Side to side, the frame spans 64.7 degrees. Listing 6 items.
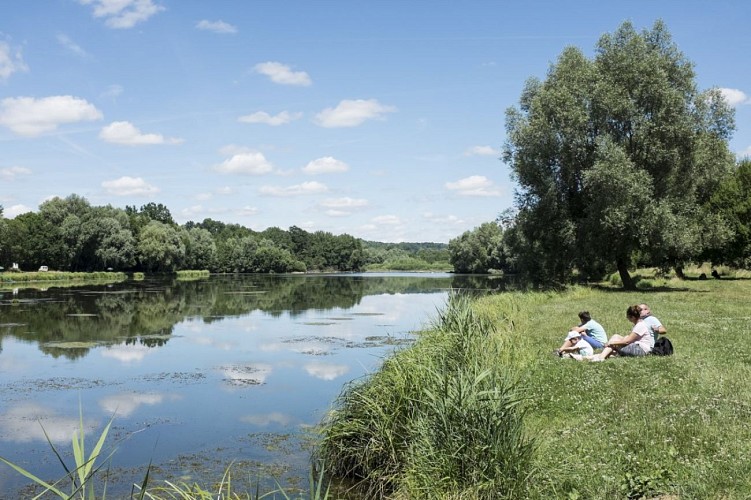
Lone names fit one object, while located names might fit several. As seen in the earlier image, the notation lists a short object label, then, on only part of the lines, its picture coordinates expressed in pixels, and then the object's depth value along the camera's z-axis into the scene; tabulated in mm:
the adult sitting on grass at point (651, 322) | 13320
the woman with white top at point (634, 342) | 12789
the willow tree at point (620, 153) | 32375
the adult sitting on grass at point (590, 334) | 14297
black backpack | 12586
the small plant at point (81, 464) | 3795
